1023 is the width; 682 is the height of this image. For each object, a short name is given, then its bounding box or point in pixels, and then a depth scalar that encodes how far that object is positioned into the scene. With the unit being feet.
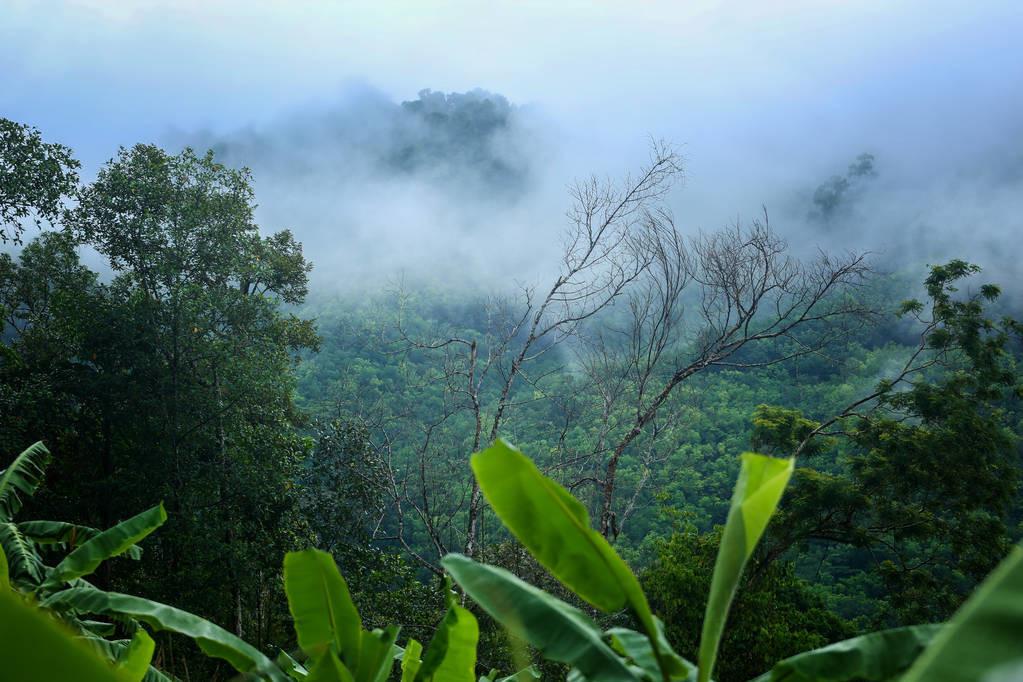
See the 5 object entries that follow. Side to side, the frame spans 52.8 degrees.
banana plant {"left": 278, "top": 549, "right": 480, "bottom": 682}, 22.86
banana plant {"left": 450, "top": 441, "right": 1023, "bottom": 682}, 18.81
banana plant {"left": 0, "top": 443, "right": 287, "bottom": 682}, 24.20
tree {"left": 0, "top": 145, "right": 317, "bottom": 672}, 129.11
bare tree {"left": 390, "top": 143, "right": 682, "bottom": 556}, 109.76
